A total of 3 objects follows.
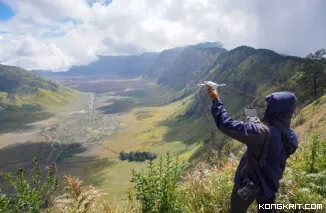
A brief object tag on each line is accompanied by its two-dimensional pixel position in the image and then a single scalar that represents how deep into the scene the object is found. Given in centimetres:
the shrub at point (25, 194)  617
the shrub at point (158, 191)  657
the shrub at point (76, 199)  673
